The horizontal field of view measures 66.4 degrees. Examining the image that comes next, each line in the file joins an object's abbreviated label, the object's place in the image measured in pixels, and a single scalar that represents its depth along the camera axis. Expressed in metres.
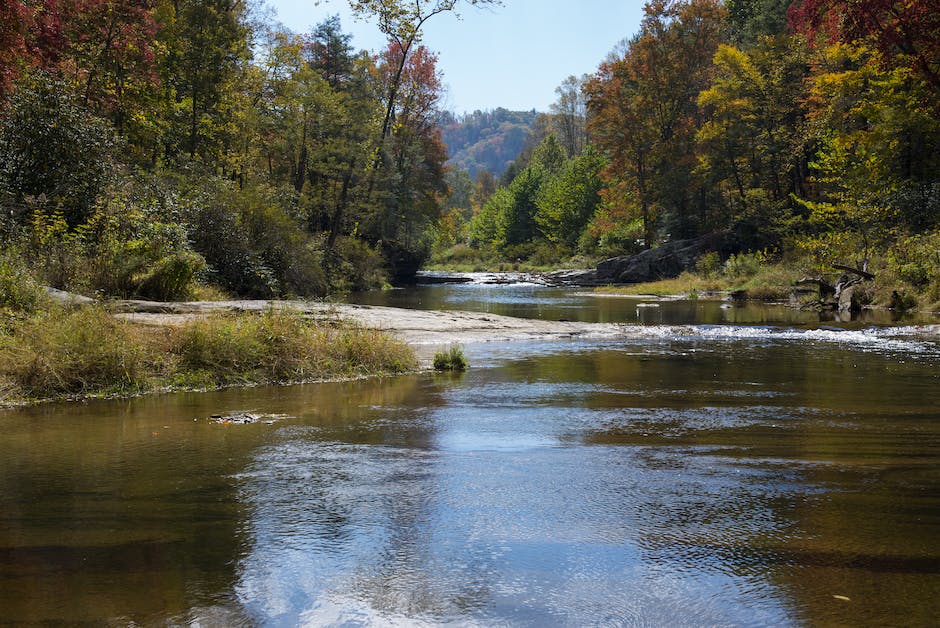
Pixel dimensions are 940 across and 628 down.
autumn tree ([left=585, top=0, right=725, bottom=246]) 44.53
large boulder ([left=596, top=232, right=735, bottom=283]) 39.91
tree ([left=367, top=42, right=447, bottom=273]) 44.88
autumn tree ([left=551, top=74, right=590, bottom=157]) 92.94
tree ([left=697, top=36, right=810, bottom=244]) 36.38
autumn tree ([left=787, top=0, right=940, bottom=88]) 19.09
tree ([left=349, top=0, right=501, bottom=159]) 28.31
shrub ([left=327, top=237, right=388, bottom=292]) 33.22
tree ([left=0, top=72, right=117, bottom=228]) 15.63
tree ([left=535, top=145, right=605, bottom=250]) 67.00
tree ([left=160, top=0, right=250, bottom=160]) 27.19
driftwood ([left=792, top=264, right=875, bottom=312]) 21.44
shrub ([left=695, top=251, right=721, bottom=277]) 36.81
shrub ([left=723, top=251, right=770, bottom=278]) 34.34
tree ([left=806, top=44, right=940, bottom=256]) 23.62
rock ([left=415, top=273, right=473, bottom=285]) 50.09
